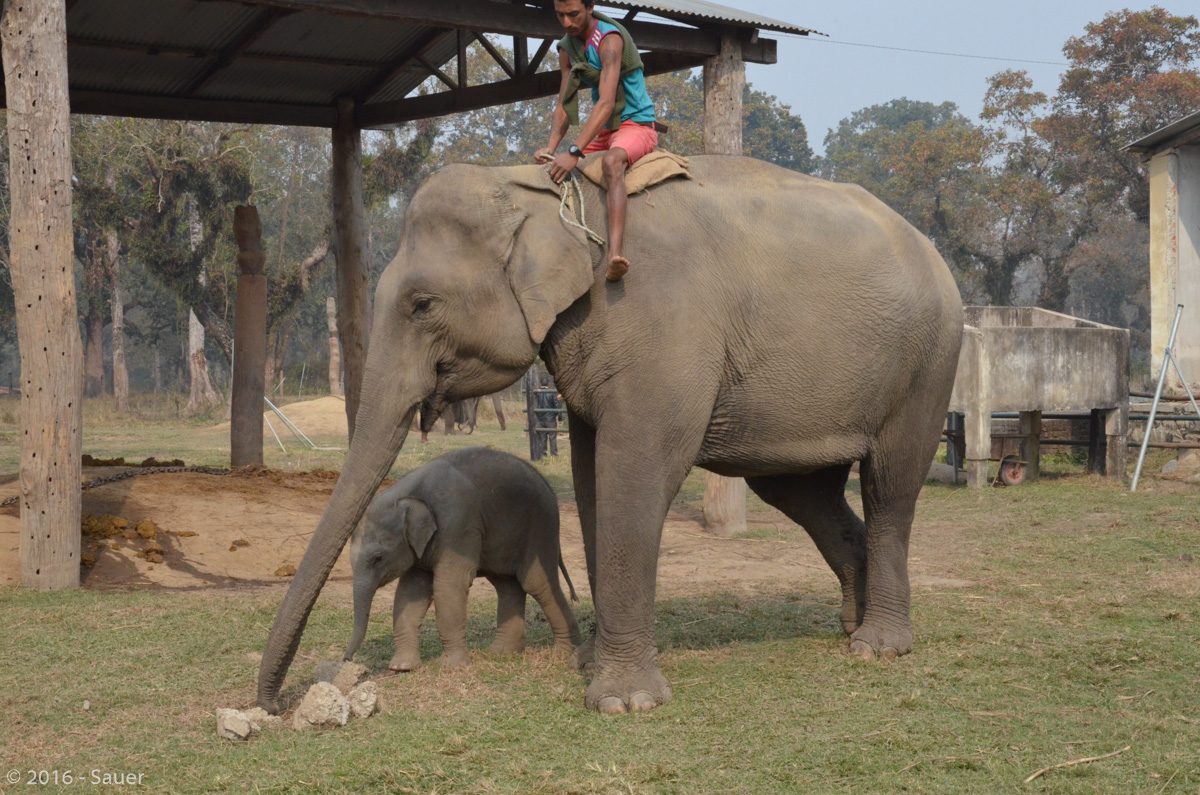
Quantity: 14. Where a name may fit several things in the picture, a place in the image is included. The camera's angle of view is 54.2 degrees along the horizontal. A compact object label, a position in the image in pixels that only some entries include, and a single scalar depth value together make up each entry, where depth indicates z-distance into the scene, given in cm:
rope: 476
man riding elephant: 477
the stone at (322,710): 437
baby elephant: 534
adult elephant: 464
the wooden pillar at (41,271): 744
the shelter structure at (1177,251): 1599
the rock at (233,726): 424
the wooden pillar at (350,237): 1237
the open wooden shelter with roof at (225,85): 747
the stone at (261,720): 436
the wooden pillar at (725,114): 1025
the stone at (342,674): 488
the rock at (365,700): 451
